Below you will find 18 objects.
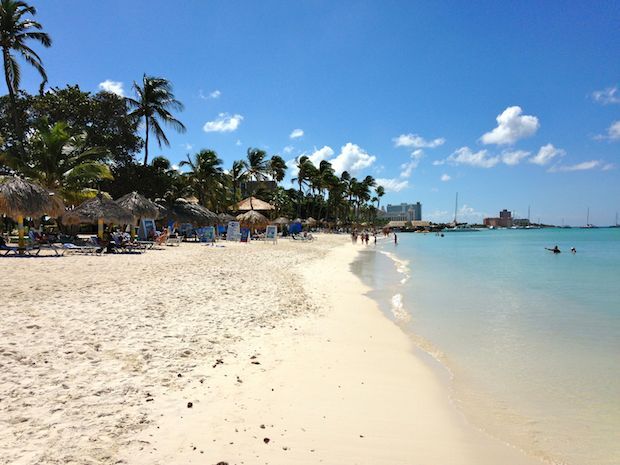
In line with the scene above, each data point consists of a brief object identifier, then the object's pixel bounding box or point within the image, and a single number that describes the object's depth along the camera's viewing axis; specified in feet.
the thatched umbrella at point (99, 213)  55.36
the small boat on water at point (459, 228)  502.38
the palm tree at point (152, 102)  88.28
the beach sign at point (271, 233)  92.04
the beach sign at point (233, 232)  88.38
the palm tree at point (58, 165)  61.41
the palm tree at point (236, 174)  139.74
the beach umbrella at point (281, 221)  123.61
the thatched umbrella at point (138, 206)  63.67
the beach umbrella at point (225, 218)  95.00
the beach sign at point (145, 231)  69.10
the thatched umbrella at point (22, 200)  43.27
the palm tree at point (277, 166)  176.42
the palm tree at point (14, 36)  61.41
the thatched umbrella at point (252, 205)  120.98
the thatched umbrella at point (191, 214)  84.23
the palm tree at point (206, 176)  104.52
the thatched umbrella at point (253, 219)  107.18
